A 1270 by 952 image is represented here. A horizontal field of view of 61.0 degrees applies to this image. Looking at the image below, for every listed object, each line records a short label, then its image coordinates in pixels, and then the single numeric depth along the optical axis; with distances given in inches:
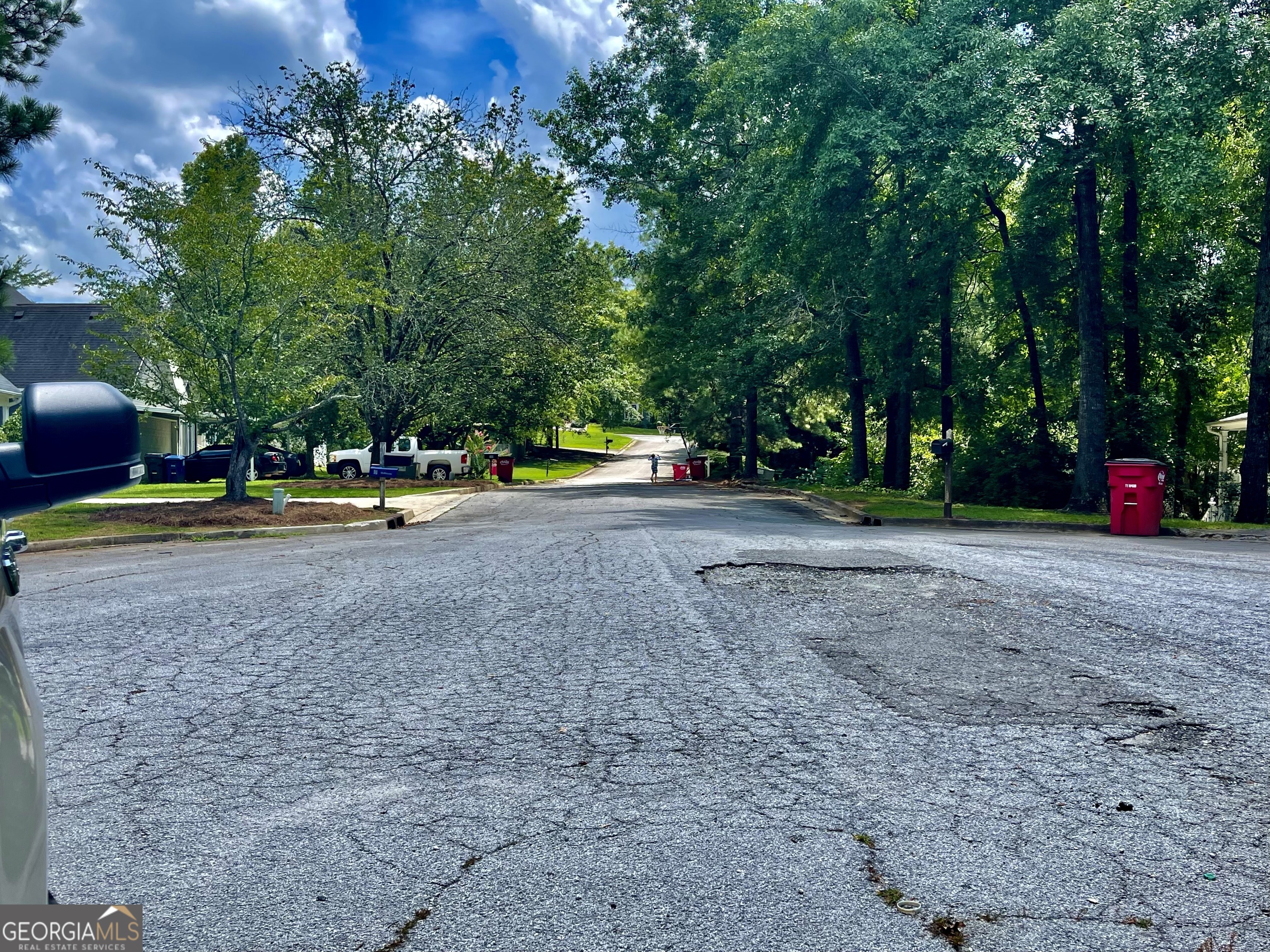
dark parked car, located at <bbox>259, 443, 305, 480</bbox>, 1638.8
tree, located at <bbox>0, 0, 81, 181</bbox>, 601.0
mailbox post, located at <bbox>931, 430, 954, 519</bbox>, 753.6
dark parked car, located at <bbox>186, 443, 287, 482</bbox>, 1416.1
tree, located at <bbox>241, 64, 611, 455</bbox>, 1330.0
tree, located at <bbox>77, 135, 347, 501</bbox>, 818.8
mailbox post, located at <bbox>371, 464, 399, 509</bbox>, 1326.5
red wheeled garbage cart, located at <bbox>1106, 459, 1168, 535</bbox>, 727.1
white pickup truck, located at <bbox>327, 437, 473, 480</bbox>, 1552.7
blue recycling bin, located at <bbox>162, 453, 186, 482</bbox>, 1409.9
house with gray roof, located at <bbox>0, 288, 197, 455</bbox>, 1583.4
